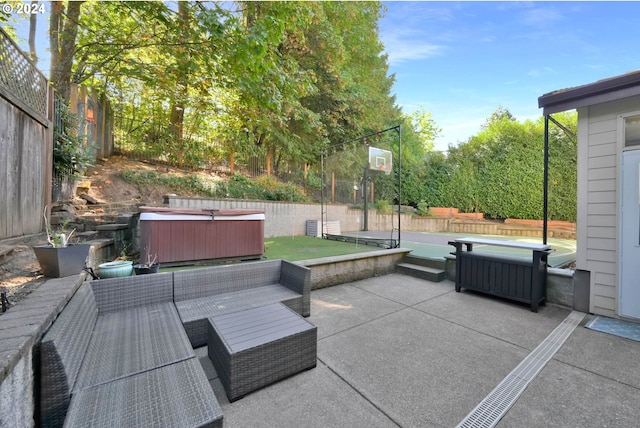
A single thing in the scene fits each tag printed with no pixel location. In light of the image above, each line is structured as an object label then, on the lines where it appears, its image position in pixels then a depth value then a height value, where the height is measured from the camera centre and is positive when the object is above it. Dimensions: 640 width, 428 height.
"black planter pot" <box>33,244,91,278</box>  2.09 -0.45
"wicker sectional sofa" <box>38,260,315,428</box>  1.18 -0.92
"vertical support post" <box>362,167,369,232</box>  7.16 +0.43
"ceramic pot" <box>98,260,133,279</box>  2.54 -0.63
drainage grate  1.57 -1.26
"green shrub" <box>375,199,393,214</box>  6.52 +0.15
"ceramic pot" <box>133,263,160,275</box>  2.75 -0.67
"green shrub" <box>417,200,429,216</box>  11.83 +0.19
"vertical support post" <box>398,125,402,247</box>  5.33 +1.01
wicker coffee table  1.71 -0.99
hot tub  3.45 -0.37
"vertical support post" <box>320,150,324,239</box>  7.68 +0.25
